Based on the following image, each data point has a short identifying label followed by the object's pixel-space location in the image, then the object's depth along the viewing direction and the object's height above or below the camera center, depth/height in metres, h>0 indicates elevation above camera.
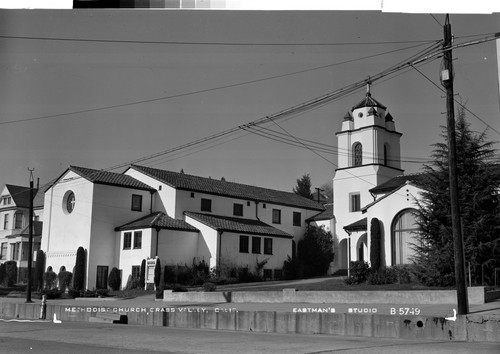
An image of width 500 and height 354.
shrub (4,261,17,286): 46.08 +1.41
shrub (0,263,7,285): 46.24 +1.19
